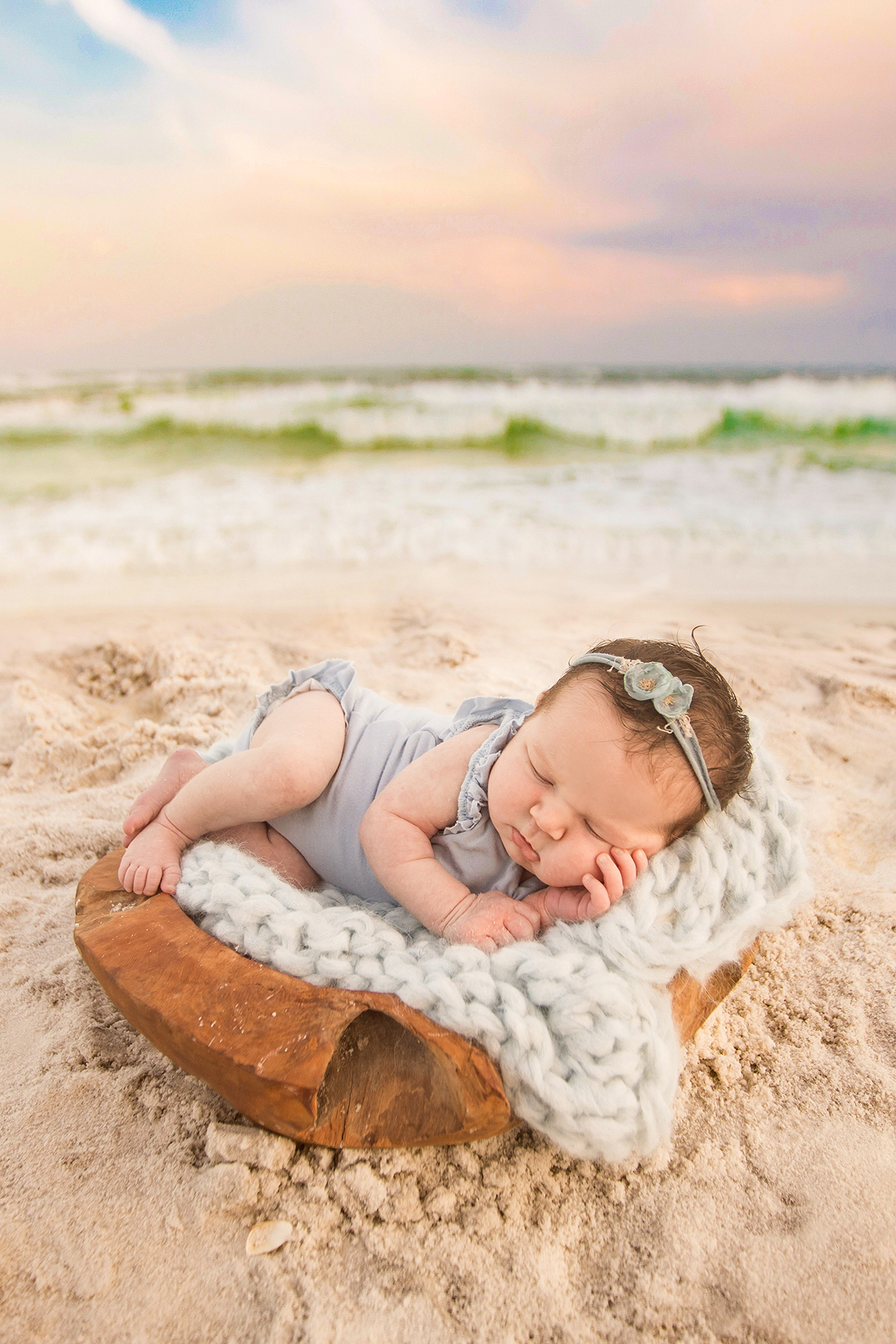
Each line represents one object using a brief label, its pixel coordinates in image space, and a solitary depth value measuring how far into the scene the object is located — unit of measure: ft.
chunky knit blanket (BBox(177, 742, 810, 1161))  1.58
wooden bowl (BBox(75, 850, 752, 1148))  1.55
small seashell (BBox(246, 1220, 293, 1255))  1.54
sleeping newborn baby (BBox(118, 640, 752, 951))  1.82
